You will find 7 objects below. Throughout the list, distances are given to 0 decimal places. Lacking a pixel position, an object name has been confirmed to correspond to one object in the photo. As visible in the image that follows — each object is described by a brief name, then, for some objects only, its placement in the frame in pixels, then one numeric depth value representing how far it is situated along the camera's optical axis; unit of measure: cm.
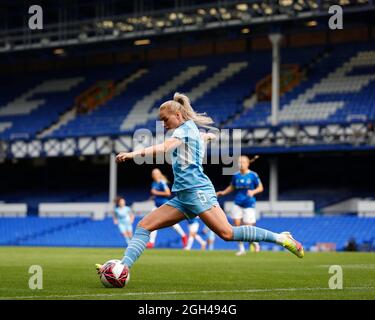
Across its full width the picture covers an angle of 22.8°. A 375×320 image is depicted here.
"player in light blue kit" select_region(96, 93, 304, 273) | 1171
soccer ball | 1166
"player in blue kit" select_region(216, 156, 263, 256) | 2511
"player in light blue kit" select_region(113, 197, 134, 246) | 3444
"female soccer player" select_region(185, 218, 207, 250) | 3023
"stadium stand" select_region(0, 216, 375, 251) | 3625
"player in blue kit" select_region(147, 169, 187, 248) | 2906
